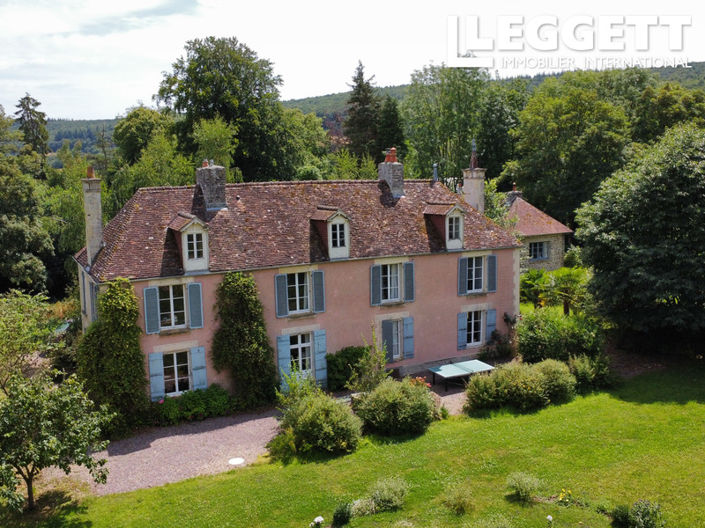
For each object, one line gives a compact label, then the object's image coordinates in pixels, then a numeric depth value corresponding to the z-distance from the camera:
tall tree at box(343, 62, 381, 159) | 67.12
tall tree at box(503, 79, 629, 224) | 45.66
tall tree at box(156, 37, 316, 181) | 45.59
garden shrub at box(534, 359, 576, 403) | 22.41
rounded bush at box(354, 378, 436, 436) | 20.17
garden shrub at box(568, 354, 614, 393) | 23.48
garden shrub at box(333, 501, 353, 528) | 14.91
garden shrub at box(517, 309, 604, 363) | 24.92
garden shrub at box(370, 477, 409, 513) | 15.55
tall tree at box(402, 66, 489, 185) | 53.97
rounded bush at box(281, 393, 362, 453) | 18.97
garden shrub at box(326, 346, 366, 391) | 24.16
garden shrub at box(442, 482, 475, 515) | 15.35
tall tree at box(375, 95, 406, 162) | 64.88
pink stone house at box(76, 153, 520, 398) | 21.73
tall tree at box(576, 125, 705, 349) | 24.22
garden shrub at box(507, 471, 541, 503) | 15.73
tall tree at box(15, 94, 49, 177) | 76.31
